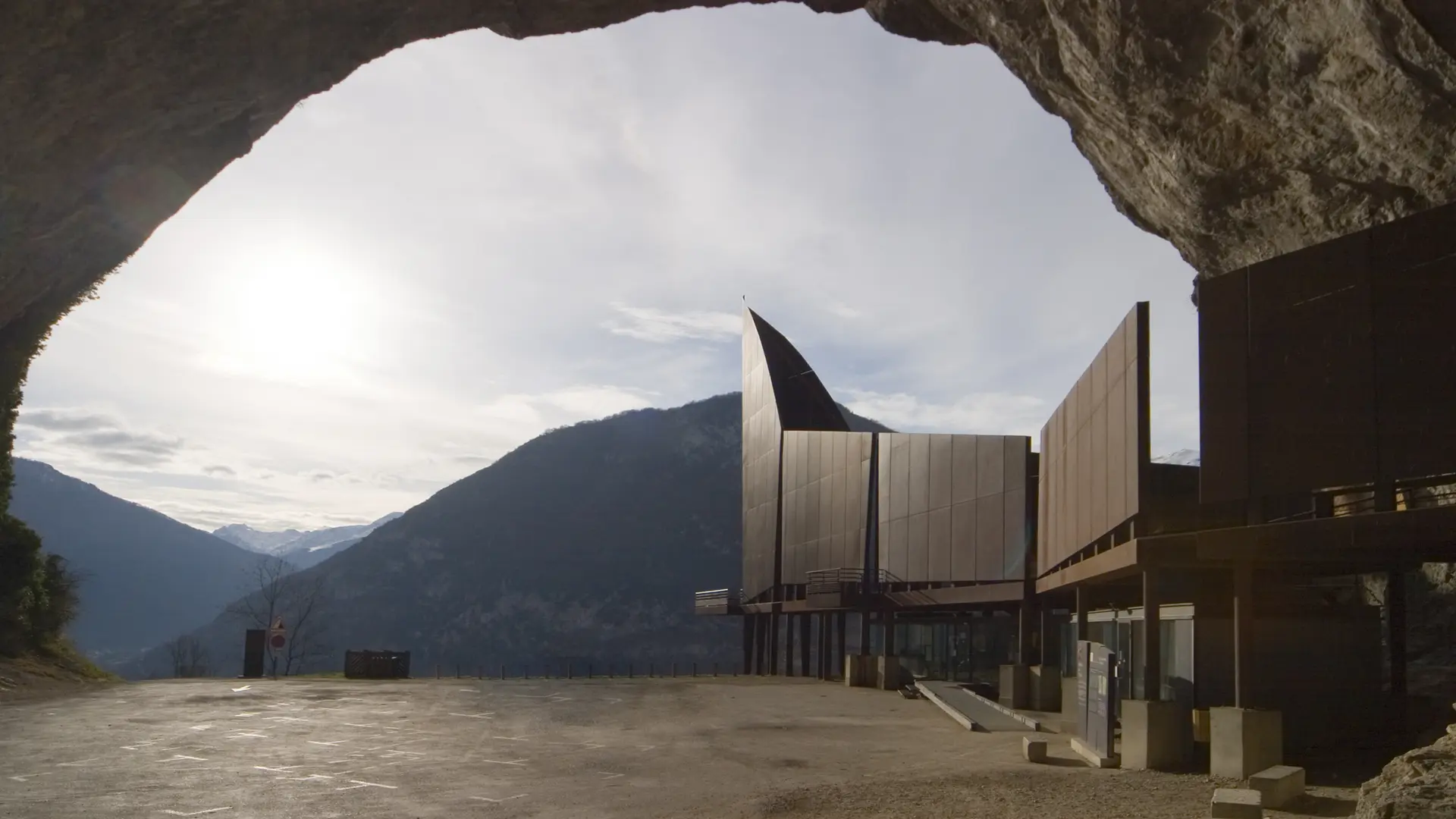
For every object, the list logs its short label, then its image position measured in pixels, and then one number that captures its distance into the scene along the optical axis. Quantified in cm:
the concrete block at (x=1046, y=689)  2544
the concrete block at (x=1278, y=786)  1127
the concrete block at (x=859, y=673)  3531
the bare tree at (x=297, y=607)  17098
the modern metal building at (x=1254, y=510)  1257
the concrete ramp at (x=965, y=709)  2034
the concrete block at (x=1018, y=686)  2564
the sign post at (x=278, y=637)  3262
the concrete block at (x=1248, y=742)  1312
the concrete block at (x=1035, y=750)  1506
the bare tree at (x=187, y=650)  9936
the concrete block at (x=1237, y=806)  1005
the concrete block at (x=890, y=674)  3359
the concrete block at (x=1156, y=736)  1430
